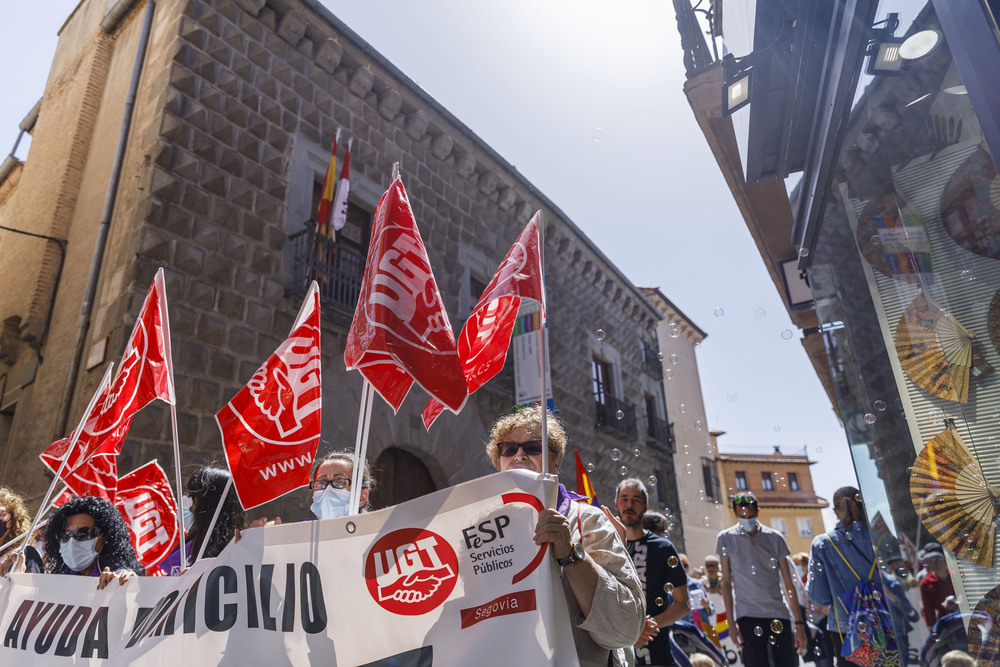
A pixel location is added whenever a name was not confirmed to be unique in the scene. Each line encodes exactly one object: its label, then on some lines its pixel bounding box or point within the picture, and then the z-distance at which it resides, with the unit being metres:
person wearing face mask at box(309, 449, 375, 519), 2.94
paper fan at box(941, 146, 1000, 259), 1.60
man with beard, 3.25
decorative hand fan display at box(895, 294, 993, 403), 1.83
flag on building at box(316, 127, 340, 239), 7.53
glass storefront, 1.72
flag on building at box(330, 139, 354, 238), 7.48
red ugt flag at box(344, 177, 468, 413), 2.24
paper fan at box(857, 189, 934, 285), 2.04
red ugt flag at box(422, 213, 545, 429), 2.42
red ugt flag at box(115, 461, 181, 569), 4.05
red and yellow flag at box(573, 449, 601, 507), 4.56
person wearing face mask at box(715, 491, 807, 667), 4.26
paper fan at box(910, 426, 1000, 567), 1.75
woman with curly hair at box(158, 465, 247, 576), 3.17
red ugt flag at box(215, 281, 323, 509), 2.92
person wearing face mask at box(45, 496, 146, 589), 2.88
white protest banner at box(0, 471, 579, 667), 1.70
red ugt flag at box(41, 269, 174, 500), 3.50
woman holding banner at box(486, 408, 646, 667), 1.67
